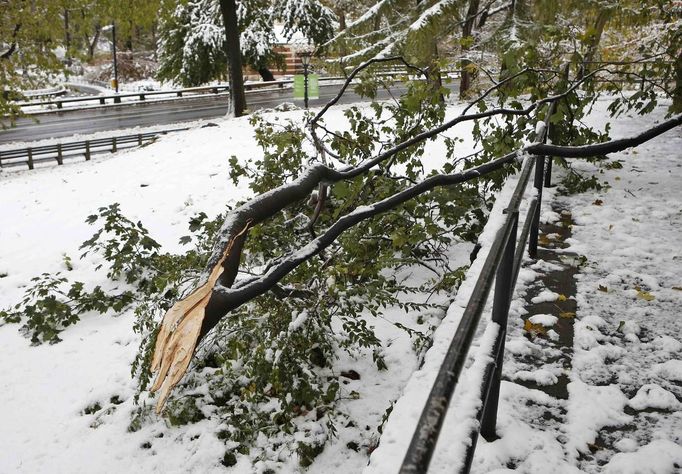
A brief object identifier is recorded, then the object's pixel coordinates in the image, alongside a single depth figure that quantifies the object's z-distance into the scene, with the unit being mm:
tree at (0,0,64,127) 17172
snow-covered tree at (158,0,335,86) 30297
